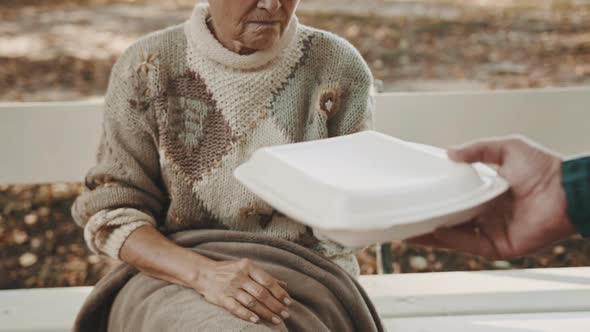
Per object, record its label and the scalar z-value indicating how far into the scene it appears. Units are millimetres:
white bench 2088
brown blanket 1723
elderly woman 1842
